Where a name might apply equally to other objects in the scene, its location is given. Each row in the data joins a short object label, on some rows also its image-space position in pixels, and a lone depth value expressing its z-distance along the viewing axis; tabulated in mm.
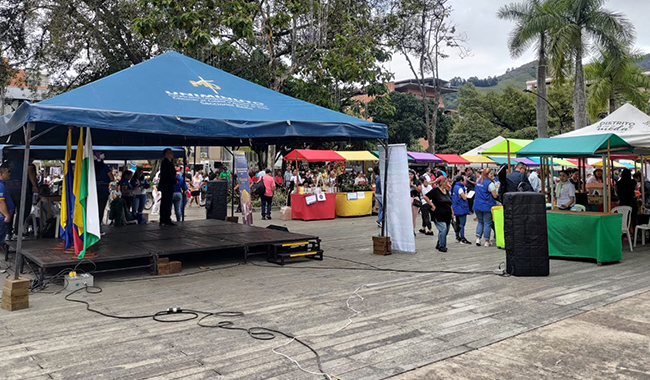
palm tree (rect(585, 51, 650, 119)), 28244
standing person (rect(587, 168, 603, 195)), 14441
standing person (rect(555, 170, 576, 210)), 10961
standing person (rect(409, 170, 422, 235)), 13148
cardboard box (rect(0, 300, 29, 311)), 5836
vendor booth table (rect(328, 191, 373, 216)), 18000
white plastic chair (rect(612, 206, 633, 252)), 10594
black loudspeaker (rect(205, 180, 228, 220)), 14367
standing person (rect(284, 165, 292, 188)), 25612
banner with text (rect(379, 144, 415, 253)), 9734
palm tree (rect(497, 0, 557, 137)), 24828
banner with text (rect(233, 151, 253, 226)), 12828
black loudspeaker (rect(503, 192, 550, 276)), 7594
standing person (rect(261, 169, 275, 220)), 16625
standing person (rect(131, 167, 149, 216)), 13750
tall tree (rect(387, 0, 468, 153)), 31188
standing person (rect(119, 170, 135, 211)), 13422
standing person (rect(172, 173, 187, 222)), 14016
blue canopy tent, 7004
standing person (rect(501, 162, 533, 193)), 10938
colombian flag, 7430
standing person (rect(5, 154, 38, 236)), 10344
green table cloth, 8781
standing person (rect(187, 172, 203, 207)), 22917
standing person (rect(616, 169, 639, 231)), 11328
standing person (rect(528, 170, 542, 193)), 17516
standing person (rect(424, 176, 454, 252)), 10281
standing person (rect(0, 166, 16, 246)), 8281
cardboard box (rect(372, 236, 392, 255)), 9906
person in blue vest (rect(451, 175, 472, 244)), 10781
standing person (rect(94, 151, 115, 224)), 10539
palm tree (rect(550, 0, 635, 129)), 23312
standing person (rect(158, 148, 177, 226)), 11812
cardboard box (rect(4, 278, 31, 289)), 5839
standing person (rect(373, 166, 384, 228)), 13102
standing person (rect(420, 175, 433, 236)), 13530
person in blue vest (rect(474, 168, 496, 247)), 10633
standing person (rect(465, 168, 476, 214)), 15780
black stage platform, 7625
